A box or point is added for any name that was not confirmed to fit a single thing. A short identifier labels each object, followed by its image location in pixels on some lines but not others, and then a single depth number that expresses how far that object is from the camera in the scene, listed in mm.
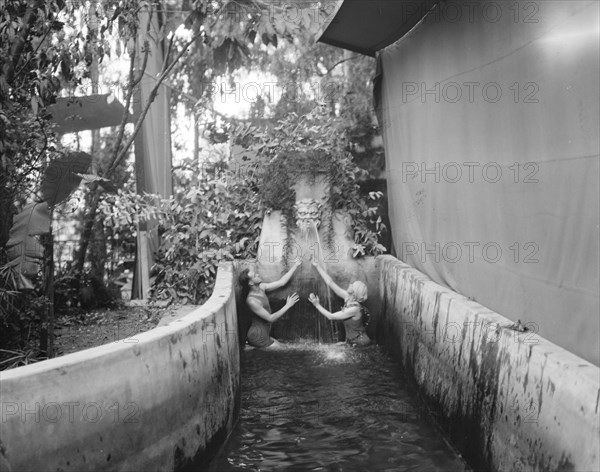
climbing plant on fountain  8461
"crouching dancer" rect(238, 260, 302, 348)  7508
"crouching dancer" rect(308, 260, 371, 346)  7496
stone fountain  7977
